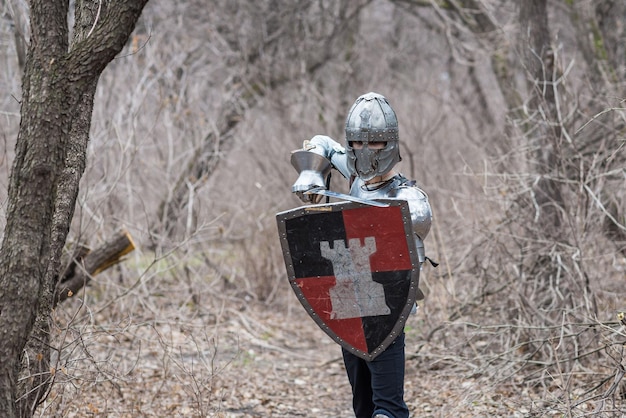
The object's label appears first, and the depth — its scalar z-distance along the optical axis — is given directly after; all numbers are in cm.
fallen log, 1127
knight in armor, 709
